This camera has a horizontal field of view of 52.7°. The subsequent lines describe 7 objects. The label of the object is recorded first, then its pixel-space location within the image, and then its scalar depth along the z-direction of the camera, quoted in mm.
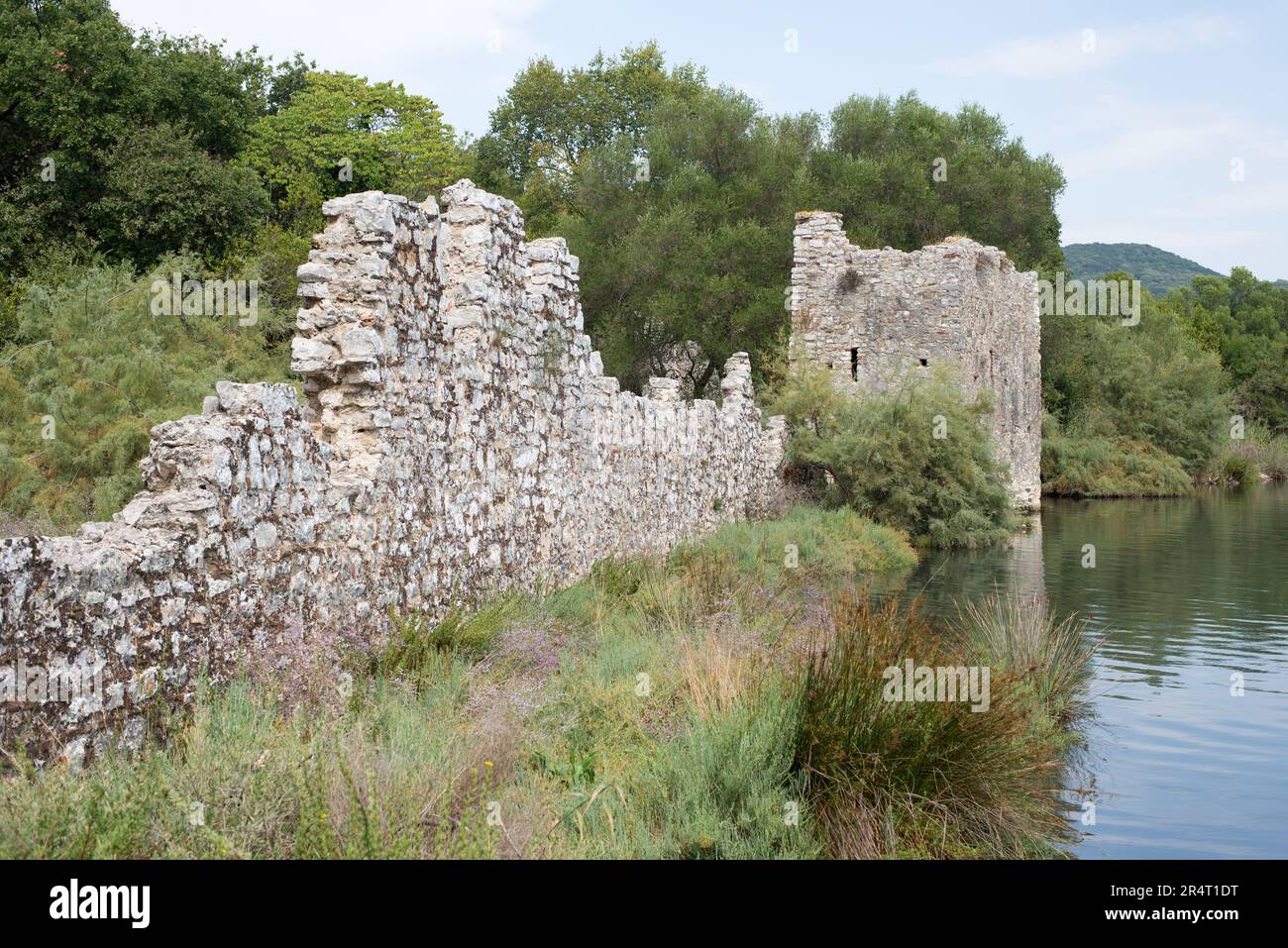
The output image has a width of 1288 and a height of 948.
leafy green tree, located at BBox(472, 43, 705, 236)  45125
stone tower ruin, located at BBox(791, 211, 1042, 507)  26391
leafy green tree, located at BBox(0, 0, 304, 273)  24219
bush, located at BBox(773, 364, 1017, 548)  21281
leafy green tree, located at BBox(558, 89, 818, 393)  29531
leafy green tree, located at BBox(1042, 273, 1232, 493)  38750
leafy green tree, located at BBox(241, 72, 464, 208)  35500
